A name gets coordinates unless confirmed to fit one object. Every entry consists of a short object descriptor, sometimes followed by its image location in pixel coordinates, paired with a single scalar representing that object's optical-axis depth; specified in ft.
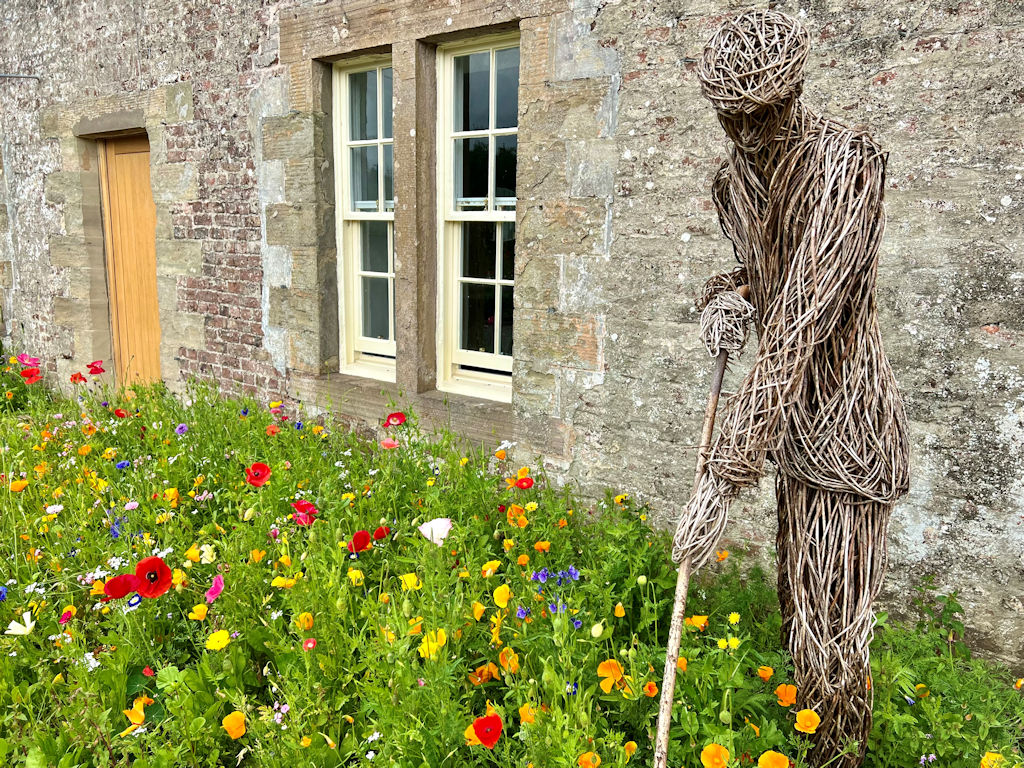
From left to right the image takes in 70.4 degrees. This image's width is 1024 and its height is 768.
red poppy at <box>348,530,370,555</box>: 8.26
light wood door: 20.62
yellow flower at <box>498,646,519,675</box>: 6.61
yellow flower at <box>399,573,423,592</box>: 7.13
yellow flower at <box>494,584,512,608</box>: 6.85
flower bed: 6.44
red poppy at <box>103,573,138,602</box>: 6.97
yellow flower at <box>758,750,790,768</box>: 5.39
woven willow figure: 5.43
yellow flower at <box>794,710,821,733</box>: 5.95
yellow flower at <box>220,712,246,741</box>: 6.10
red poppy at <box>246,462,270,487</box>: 9.17
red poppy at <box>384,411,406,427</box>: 11.33
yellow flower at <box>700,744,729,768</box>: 5.32
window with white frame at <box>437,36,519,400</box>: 13.35
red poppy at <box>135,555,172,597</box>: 7.18
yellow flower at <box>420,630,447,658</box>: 6.29
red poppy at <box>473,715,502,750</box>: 5.29
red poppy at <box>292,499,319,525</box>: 8.98
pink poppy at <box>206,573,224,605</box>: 7.51
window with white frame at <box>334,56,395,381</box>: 15.23
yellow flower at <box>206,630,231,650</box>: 6.60
